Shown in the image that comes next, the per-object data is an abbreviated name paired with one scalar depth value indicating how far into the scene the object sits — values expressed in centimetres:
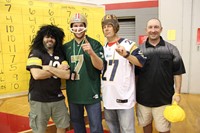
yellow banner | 194
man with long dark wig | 179
